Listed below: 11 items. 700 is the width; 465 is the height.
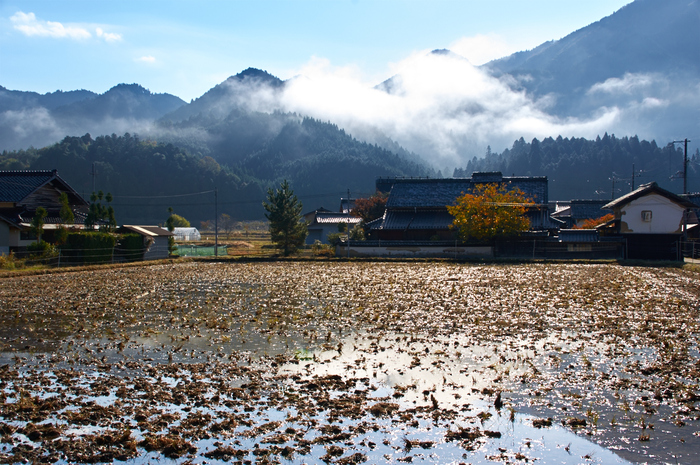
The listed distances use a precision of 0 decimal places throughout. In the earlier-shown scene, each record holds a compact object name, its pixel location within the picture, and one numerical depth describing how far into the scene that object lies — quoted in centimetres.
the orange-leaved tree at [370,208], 5784
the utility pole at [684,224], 3802
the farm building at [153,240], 3903
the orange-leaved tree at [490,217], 4288
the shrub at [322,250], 4528
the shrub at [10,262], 2739
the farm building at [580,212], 6669
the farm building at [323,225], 7094
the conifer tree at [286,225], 4691
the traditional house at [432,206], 4988
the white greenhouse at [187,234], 8007
